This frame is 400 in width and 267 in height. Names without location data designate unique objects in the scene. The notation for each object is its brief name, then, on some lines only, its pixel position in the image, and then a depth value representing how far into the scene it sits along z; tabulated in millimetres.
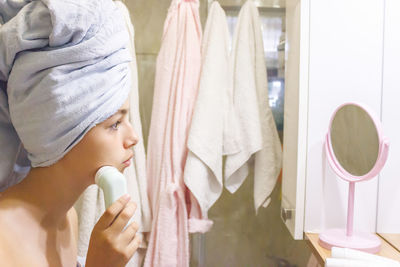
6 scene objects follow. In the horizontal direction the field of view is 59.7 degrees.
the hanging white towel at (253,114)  1063
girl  521
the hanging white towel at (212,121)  1010
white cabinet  896
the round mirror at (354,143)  834
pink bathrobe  1017
